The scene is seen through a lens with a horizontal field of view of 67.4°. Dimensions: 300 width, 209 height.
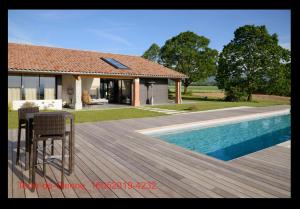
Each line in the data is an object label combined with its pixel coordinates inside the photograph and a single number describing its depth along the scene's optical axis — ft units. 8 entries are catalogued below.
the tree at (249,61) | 94.44
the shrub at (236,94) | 94.70
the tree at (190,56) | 124.77
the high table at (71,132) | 14.66
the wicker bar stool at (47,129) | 12.82
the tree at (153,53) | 177.99
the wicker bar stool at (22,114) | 16.75
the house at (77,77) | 53.62
